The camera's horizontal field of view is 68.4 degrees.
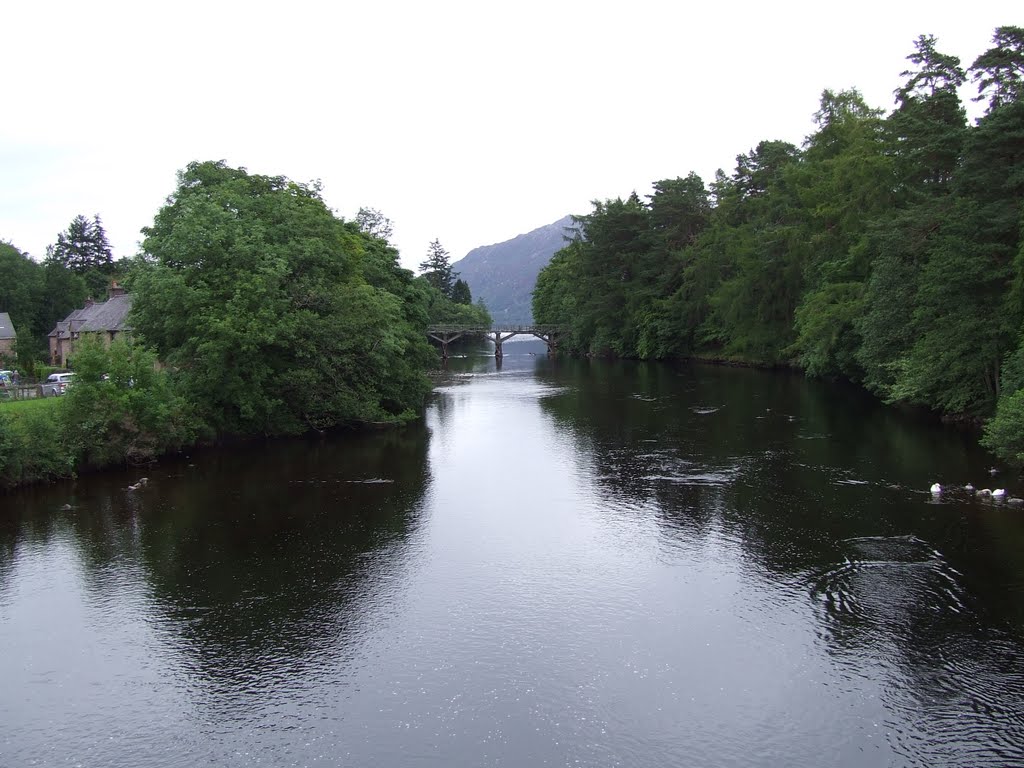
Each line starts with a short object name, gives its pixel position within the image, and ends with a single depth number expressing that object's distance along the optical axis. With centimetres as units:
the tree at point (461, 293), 14499
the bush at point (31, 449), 2673
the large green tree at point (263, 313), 3484
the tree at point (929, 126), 3728
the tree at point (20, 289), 7231
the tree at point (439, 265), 13838
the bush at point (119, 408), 2970
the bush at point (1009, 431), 2489
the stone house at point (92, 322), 6041
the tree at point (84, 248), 10075
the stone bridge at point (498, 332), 9994
